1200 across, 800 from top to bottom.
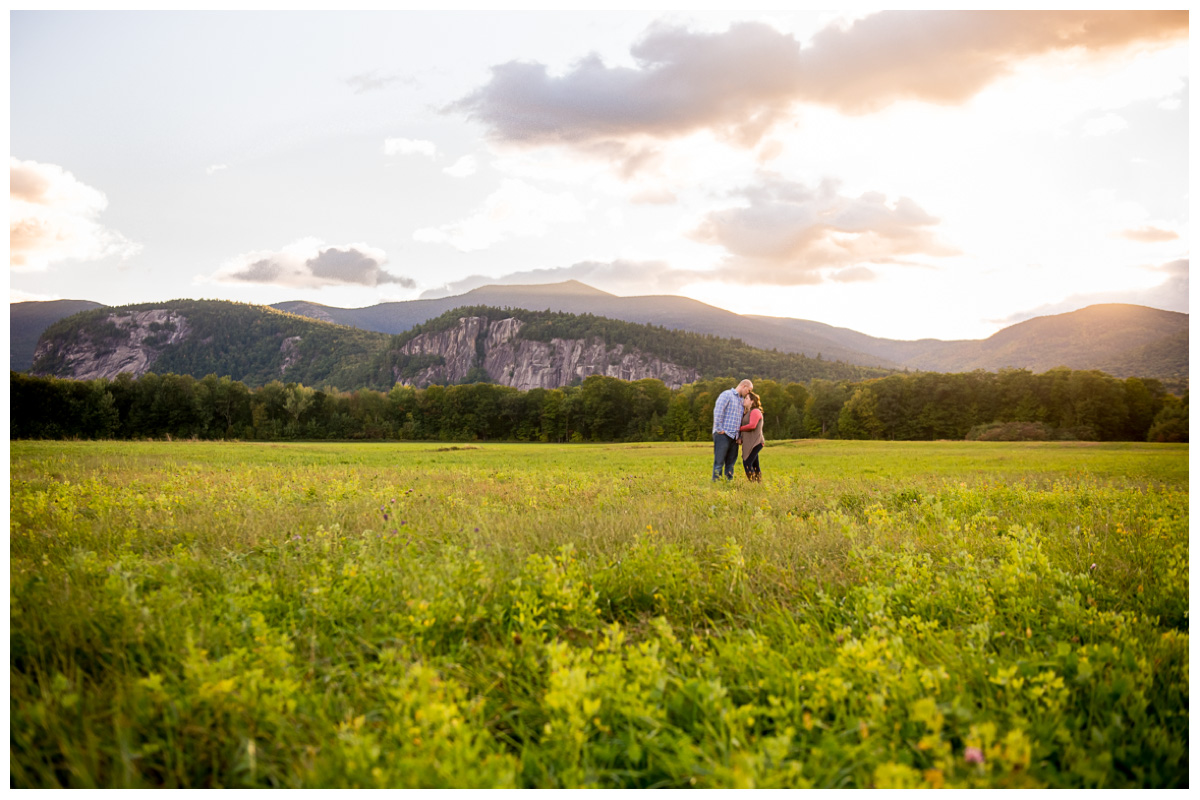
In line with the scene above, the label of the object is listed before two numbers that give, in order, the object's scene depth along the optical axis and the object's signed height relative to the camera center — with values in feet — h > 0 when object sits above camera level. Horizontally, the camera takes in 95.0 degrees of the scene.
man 47.34 -2.60
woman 48.19 -3.29
